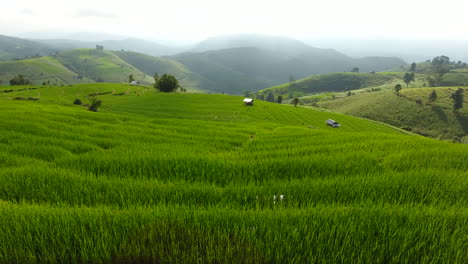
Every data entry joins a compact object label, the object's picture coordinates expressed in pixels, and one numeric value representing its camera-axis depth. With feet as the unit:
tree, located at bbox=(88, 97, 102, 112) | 237.66
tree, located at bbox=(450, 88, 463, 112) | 444.55
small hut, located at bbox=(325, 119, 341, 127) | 294.66
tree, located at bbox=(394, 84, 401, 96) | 522.88
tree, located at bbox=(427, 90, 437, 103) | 476.54
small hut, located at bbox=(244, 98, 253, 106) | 343.03
